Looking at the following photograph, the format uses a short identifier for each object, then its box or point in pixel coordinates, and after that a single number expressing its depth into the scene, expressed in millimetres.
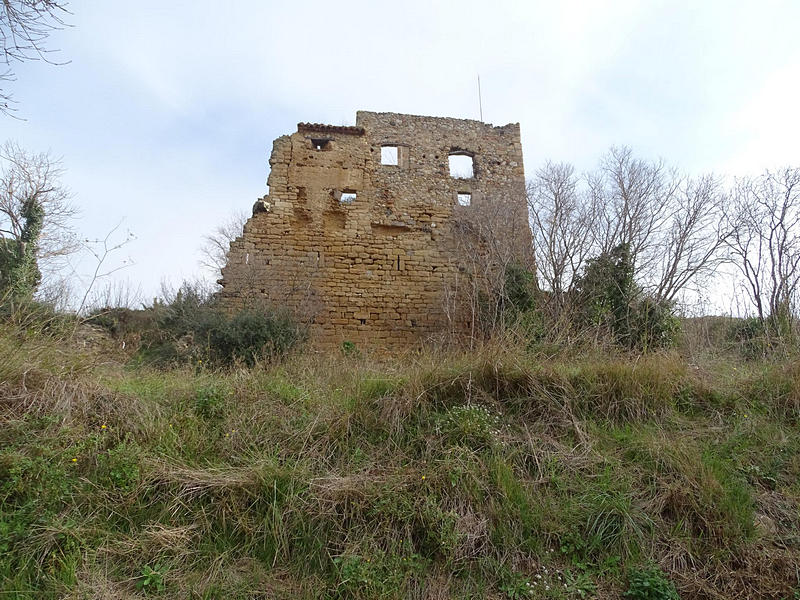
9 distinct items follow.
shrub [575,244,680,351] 7934
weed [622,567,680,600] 2877
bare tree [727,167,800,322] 11305
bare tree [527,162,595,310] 10602
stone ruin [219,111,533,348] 10656
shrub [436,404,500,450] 4012
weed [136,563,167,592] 2832
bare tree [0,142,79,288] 12258
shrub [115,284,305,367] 8047
